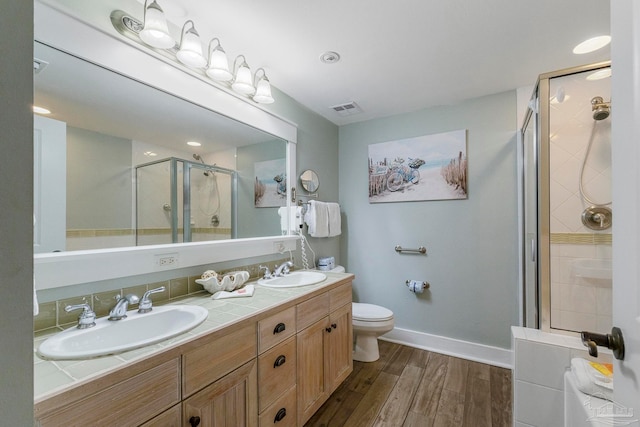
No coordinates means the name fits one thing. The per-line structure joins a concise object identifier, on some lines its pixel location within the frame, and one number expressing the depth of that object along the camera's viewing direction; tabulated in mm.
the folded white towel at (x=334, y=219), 2650
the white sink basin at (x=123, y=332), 835
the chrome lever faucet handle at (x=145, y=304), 1185
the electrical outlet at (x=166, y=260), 1344
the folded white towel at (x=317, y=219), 2418
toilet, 2254
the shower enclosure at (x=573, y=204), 1546
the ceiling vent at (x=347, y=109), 2518
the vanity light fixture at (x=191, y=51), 1235
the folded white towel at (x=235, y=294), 1429
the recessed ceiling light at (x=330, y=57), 1762
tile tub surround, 1319
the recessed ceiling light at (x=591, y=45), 1612
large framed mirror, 1079
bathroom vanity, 739
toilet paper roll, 2543
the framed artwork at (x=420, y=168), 2449
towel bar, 2596
